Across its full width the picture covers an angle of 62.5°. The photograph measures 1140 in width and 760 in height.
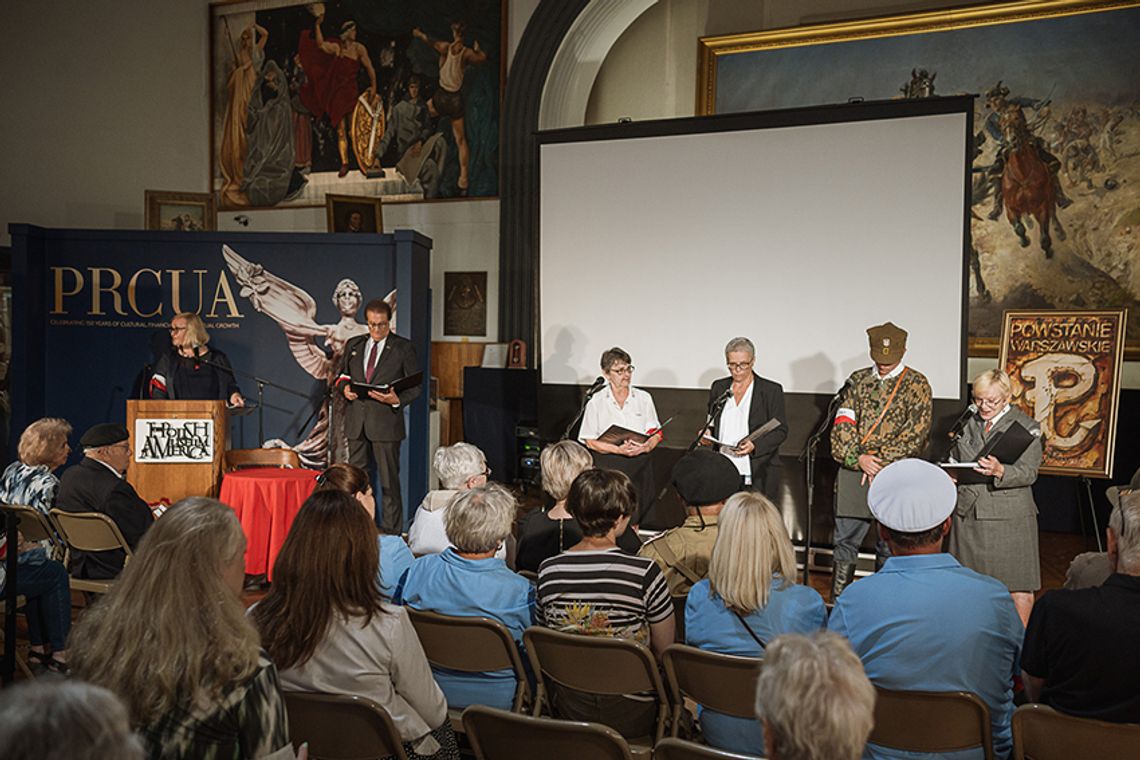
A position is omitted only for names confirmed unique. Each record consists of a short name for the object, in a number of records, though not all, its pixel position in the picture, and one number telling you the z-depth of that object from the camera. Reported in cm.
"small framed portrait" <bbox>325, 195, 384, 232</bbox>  1059
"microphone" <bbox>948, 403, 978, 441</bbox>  493
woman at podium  667
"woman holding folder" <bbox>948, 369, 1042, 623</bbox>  464
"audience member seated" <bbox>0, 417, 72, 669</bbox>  400
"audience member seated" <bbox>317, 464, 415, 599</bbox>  347
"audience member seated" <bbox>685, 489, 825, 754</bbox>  261
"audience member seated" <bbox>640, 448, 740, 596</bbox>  339
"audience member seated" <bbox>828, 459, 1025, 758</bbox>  238
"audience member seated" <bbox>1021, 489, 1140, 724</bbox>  217
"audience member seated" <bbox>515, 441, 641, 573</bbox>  372
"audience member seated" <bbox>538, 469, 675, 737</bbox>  280
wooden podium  575
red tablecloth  540
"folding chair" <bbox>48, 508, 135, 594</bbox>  425
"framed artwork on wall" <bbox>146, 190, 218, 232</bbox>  1106
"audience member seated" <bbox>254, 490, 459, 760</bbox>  237
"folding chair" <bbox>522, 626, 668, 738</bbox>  259
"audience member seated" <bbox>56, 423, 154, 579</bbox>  445
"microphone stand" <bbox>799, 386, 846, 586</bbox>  549
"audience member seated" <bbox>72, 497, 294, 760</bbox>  177
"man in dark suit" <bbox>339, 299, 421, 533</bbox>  695
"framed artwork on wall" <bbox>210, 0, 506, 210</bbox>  1081
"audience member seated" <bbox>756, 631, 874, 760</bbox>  139
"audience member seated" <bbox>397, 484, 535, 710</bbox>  297
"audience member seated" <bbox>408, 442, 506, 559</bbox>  391
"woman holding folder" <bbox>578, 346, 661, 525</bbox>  603
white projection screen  647
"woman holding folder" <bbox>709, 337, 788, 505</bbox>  574
